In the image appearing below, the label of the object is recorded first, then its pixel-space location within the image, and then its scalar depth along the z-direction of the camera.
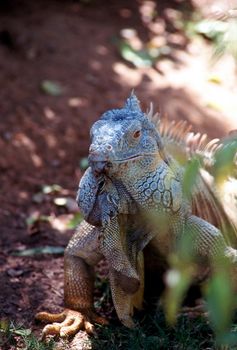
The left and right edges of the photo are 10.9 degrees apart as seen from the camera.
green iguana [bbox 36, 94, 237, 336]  6.58
